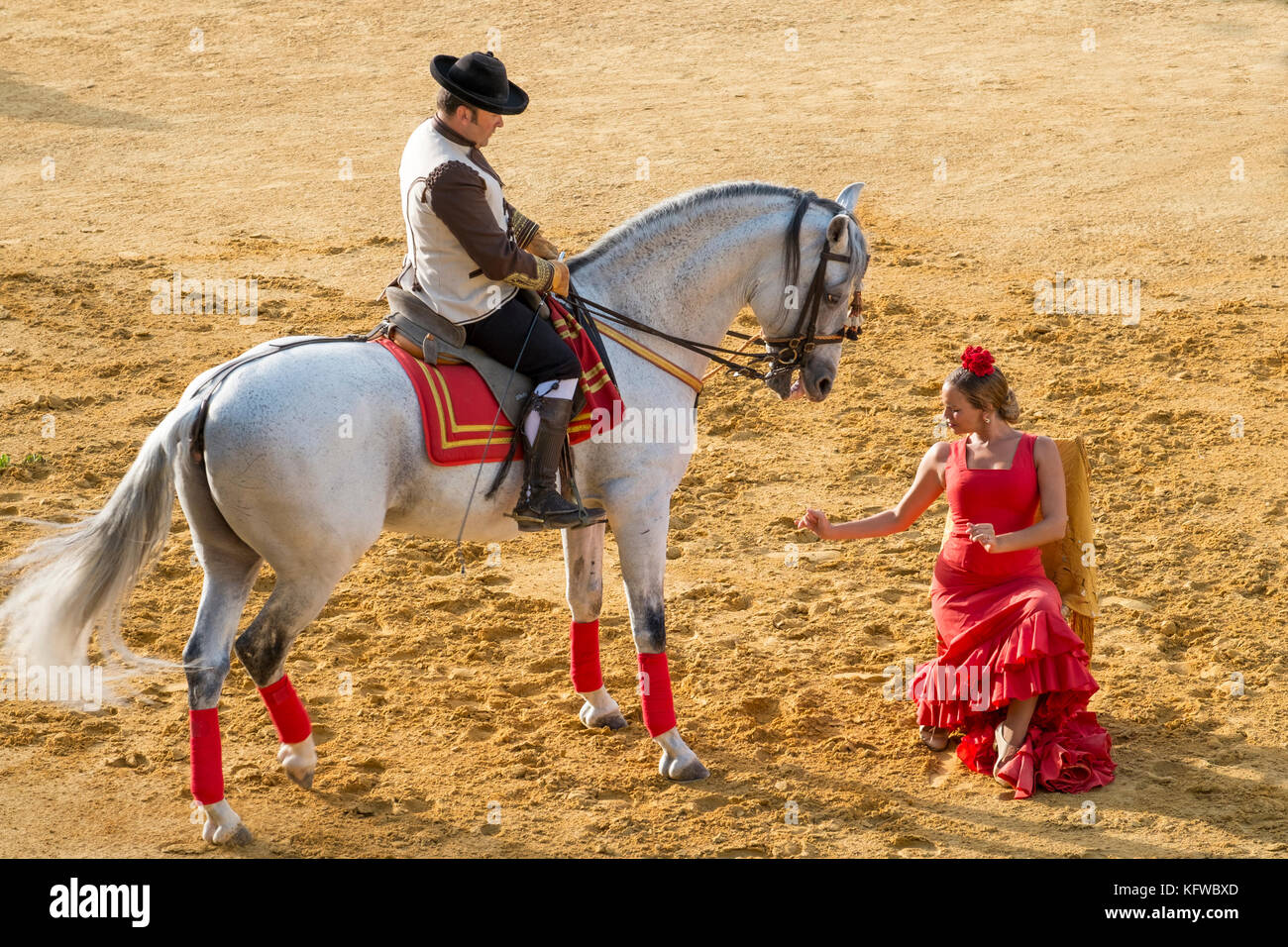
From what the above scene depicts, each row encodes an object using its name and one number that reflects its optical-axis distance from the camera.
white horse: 11.35
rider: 11.55
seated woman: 12.84
